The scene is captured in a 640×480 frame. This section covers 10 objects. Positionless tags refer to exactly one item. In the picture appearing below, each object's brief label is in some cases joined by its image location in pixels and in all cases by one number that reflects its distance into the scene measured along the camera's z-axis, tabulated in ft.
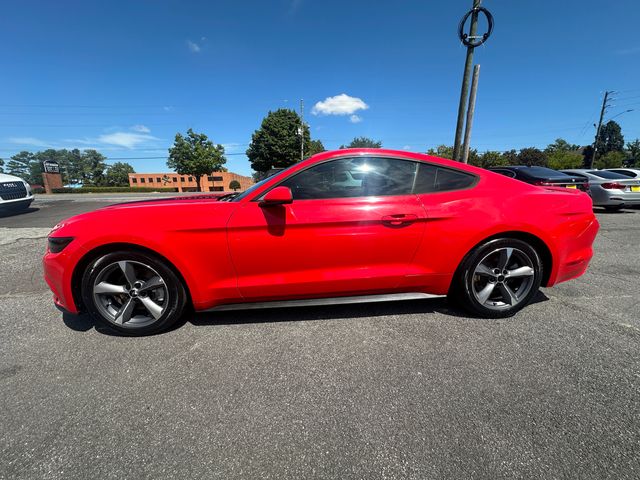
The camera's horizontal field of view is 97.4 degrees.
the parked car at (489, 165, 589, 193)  22.56
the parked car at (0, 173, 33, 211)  27.87
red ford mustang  7.20
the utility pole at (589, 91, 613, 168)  94.17
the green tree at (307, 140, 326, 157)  181.89
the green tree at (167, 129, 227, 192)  135.54
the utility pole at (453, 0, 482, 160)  25.30
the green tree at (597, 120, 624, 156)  289.72
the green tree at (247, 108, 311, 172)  126.11
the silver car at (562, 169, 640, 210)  26.22
